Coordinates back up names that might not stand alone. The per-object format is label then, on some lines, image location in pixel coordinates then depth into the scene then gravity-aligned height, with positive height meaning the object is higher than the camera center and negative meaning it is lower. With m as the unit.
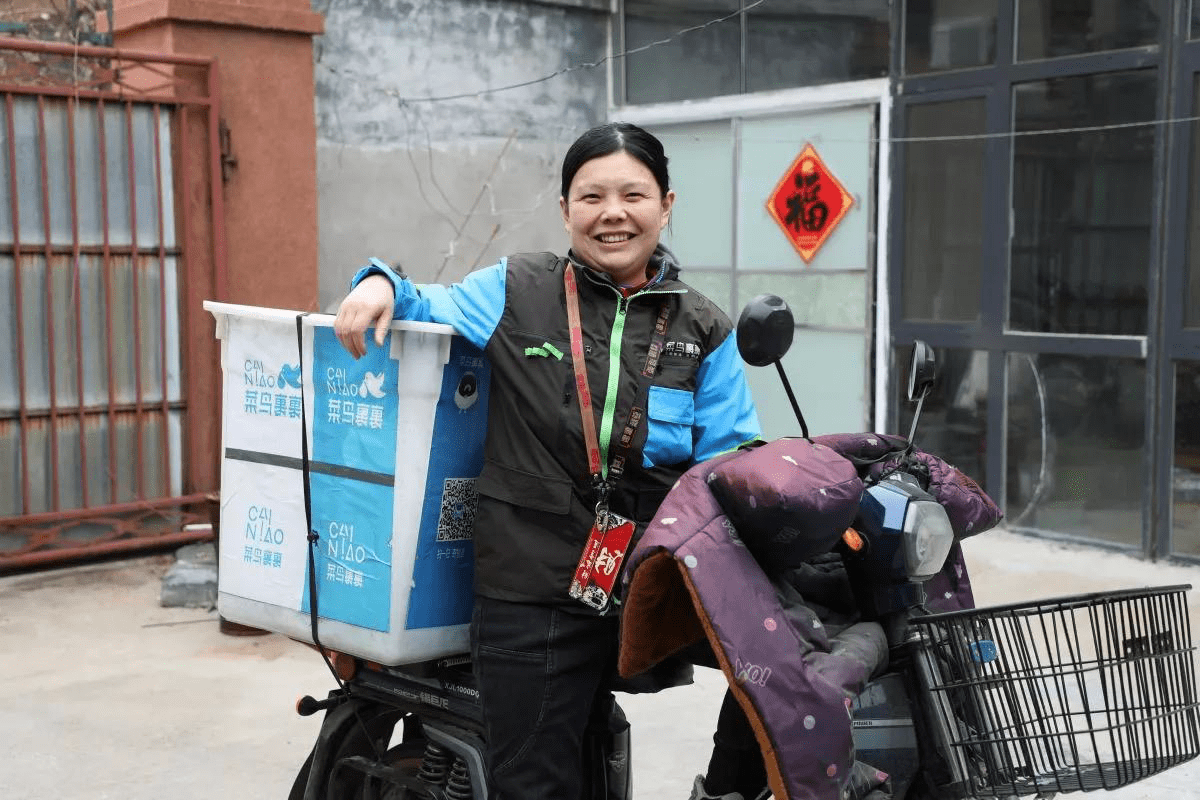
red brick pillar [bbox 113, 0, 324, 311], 6.44 +0.70
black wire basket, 1.92 -0.66
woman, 2.35 -0.30
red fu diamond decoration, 7.82 +0.35
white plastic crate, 2.38 -0.41
